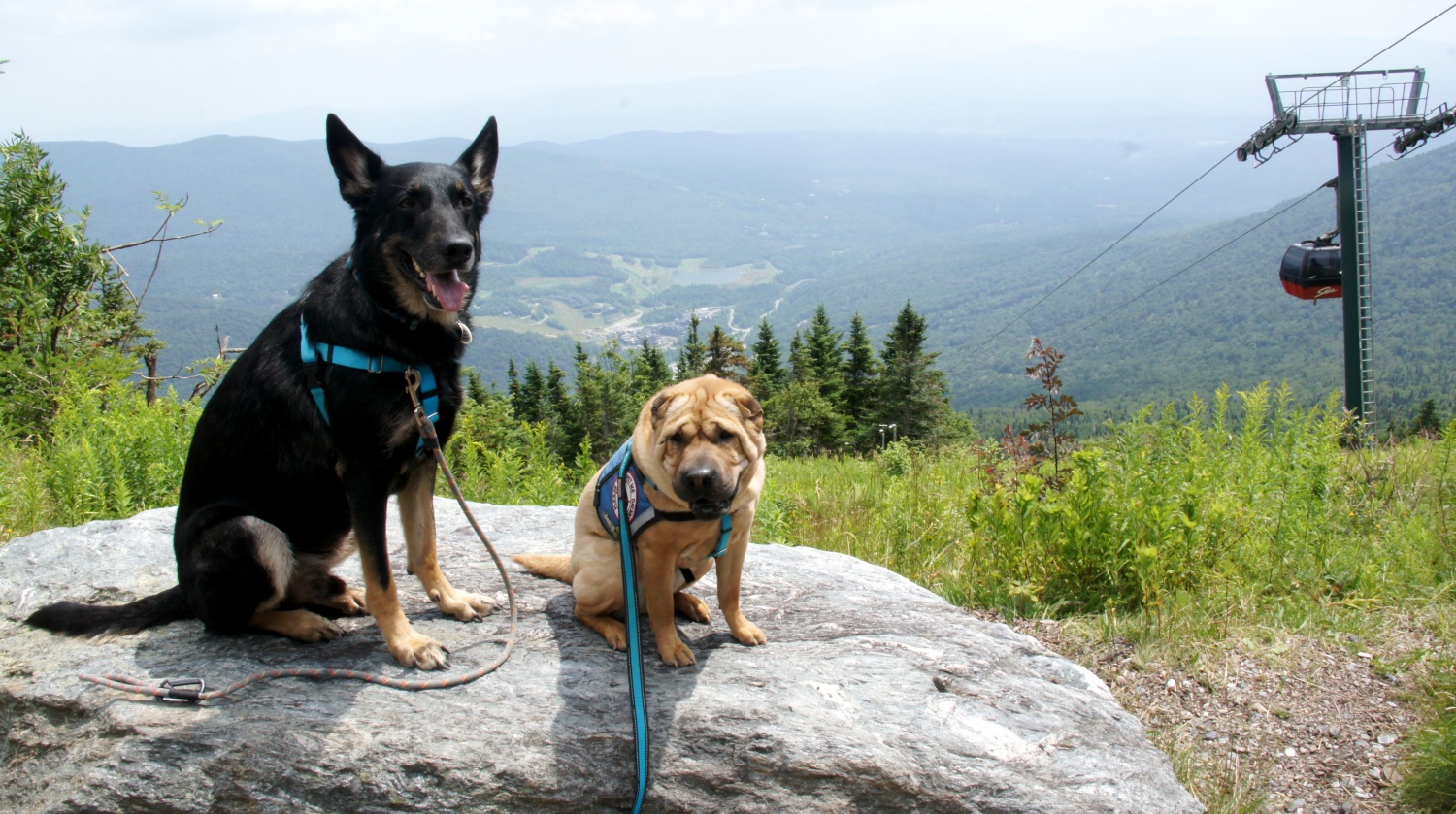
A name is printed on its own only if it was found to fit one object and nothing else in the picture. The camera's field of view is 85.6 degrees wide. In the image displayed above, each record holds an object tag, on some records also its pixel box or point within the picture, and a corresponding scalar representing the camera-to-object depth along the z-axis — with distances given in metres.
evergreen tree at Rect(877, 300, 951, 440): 44.22
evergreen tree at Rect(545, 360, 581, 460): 46.16
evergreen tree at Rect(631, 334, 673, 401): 49.66
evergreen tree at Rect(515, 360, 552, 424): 58.25
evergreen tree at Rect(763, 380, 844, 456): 37.47
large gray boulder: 2.98
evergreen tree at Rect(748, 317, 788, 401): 46.94
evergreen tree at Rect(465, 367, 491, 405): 46.66
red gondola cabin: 15.41
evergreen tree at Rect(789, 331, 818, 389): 46.06
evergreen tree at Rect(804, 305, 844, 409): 45.72
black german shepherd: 3.37
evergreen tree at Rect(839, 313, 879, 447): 46.28
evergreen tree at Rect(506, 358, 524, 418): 59.71
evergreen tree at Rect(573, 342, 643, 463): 42.53
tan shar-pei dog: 3.20
